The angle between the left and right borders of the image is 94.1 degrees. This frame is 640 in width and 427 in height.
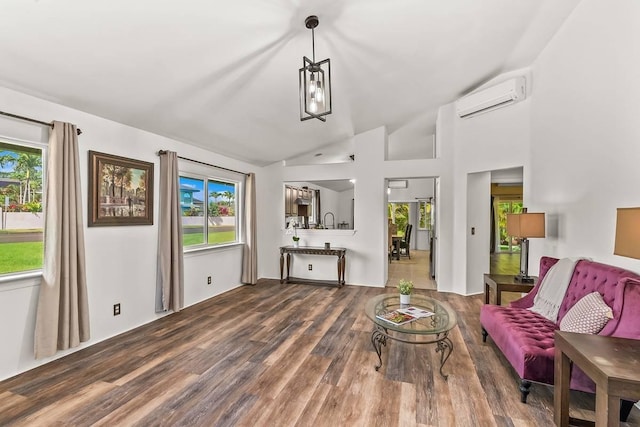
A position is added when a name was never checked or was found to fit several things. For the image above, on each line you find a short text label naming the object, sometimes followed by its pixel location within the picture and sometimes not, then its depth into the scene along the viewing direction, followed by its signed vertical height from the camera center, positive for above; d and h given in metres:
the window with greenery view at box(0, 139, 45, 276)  2.54 +0.04
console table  5.52 -0.77
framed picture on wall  3.08 +0.24
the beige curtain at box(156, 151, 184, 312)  3.78 -0.35
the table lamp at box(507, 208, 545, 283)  3.29 -0.12
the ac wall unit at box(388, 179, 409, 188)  9.18 +0.92
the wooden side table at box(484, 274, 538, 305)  3.30 -0.79
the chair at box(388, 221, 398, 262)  8.96 -0.92
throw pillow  2.04 -0.72
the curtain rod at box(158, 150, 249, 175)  3.82 +0.76
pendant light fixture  2.16 +0.87
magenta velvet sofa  1.92 -0.94
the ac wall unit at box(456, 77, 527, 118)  4.20 +1.74
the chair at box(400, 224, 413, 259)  9.11 -0.87
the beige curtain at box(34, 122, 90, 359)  2.57 -0.40
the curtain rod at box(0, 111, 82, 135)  2.38 +0.78
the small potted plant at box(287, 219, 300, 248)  6.07 -0.33
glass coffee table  2.48 -0.96
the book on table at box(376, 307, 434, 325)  2.64 -0.94
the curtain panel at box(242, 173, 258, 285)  5.59 -0.46
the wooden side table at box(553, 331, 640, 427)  1.37 -0.77
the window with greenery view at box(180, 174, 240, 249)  4.54 +0.03
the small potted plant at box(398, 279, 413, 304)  3.05 -0.80
